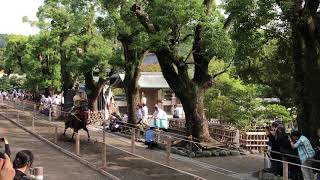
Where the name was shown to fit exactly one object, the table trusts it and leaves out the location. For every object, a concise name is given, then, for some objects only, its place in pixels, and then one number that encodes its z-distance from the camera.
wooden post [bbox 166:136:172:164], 11.62
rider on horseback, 18.01
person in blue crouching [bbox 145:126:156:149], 16.37
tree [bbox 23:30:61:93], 33.78
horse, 17.86
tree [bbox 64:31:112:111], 24.07
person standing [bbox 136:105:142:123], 20.18
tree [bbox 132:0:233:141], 13.56
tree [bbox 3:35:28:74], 45.14
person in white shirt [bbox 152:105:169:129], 18.78
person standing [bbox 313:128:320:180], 8.87
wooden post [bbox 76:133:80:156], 14.33
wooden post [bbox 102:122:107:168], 11.93
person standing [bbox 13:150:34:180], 5.50
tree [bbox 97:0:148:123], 18.97
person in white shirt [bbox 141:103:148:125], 20.33
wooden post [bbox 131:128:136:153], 13.91
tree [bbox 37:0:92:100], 24.71
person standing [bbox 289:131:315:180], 9.32
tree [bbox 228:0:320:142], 10.44
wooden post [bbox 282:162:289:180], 8.04
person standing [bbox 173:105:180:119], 25.32
